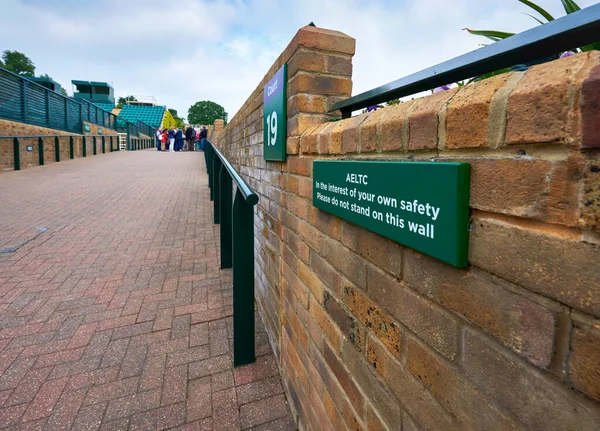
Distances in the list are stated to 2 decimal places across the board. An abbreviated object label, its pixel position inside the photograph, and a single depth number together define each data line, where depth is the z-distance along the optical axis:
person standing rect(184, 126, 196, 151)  25.09
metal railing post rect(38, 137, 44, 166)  12.59
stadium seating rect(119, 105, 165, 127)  52.85
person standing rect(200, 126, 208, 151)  23.22
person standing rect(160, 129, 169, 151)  26.09
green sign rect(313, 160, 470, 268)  0.69
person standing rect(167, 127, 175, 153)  25.44
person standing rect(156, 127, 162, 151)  26.34
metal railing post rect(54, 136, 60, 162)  13.80
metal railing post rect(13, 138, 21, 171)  11.20
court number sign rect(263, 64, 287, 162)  1.91
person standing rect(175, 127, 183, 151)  25.42
